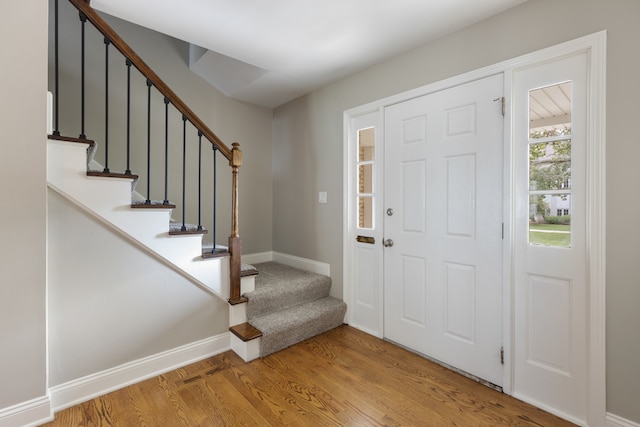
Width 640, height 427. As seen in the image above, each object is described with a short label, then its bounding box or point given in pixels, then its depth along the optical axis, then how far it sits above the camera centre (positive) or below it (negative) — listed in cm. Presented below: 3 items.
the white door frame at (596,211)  157 +1
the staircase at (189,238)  177 -19
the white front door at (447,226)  199 -10
